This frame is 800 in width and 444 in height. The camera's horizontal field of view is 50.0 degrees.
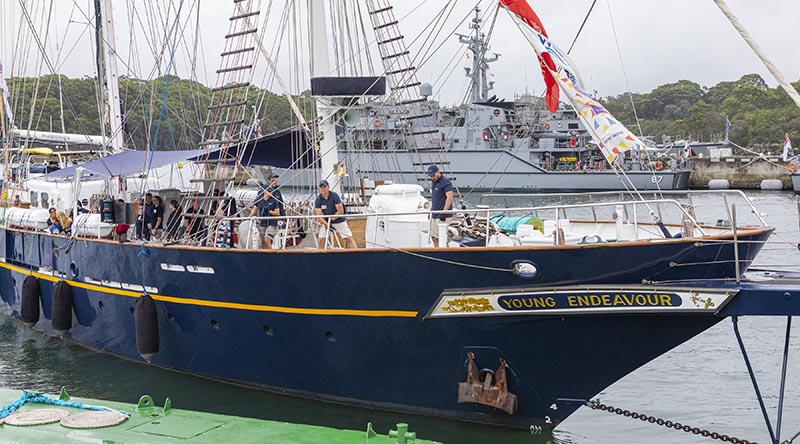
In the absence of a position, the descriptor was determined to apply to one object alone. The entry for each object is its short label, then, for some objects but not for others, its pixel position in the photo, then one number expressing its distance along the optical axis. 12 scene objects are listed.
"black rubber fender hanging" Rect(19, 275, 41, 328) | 18.67
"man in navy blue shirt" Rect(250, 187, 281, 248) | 13.57
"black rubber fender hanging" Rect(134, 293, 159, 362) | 14.61
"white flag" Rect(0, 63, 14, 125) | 25.33
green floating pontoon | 9.30
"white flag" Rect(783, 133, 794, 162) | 67.71
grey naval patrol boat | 75.44
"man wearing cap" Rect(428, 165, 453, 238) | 12.80
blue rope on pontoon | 10.33
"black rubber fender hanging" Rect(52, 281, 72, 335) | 17.28
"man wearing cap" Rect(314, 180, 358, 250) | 13.12
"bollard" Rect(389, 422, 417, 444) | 9.10
